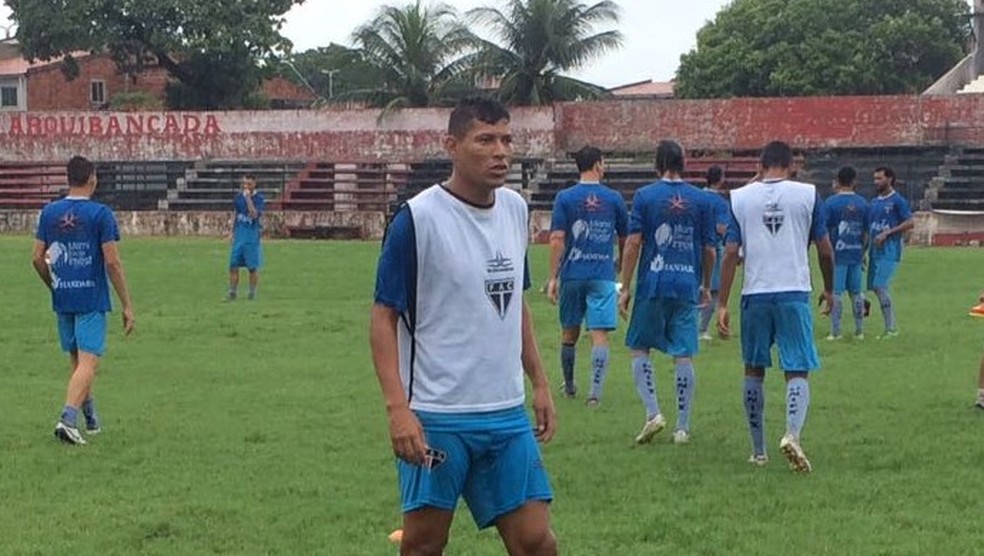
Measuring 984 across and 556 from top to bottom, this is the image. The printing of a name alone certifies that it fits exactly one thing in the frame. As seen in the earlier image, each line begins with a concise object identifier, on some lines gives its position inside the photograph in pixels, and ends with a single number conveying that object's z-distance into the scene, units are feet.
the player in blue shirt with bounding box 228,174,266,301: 71.46
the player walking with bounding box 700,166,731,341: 47.42
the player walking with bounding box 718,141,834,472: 28.94
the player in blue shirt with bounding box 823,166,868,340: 54.65
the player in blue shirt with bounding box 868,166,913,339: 55.21
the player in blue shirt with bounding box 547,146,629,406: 37.86
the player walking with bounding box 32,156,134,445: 32.99
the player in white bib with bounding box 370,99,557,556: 16.89
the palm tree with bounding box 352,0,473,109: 175.83
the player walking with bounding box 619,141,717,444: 32.14
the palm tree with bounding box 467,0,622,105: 171.63
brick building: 234.99
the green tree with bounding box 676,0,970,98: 204.03
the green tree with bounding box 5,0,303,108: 174.09
